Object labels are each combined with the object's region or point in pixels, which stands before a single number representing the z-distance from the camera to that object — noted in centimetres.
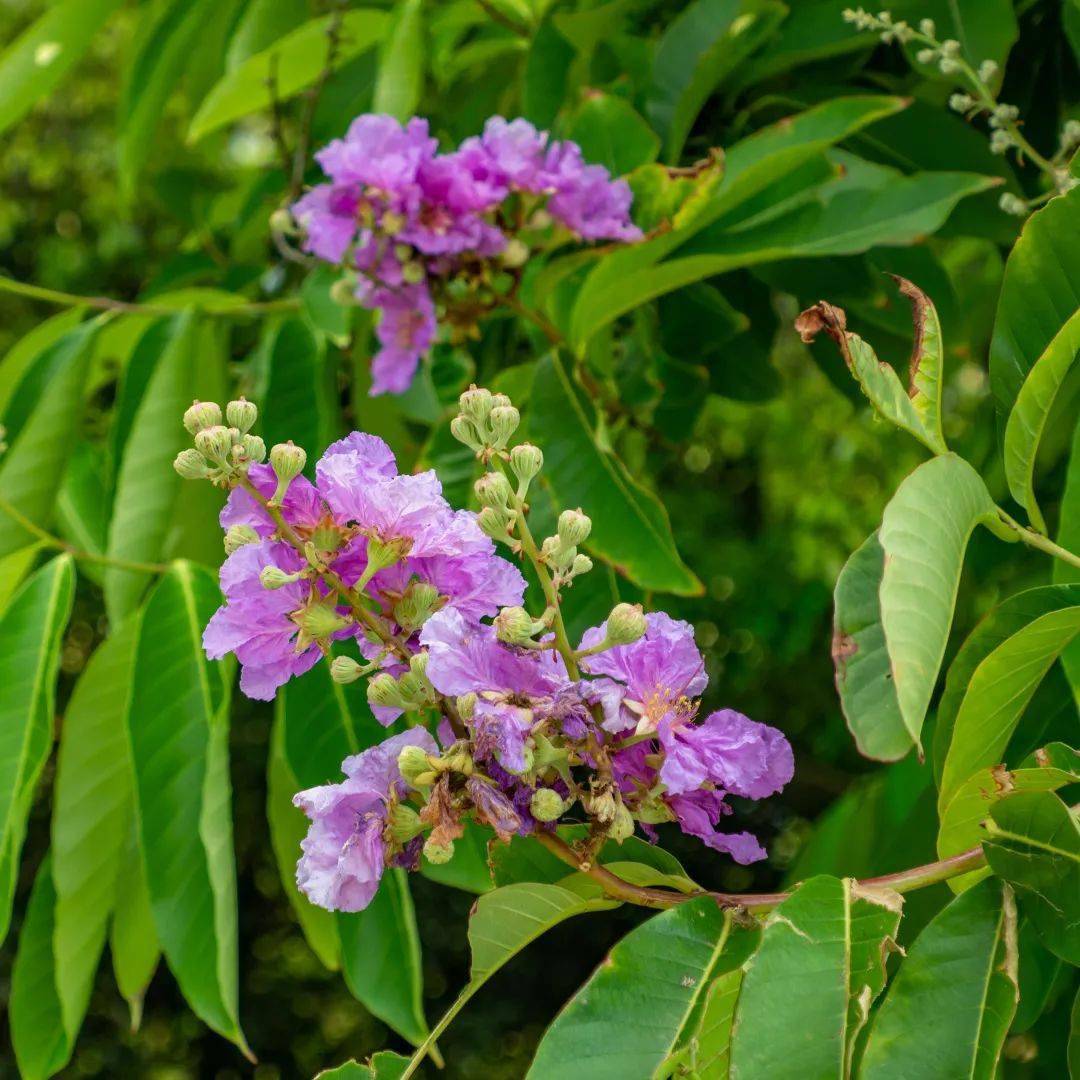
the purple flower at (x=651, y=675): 83
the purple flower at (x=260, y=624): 83
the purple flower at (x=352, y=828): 83
